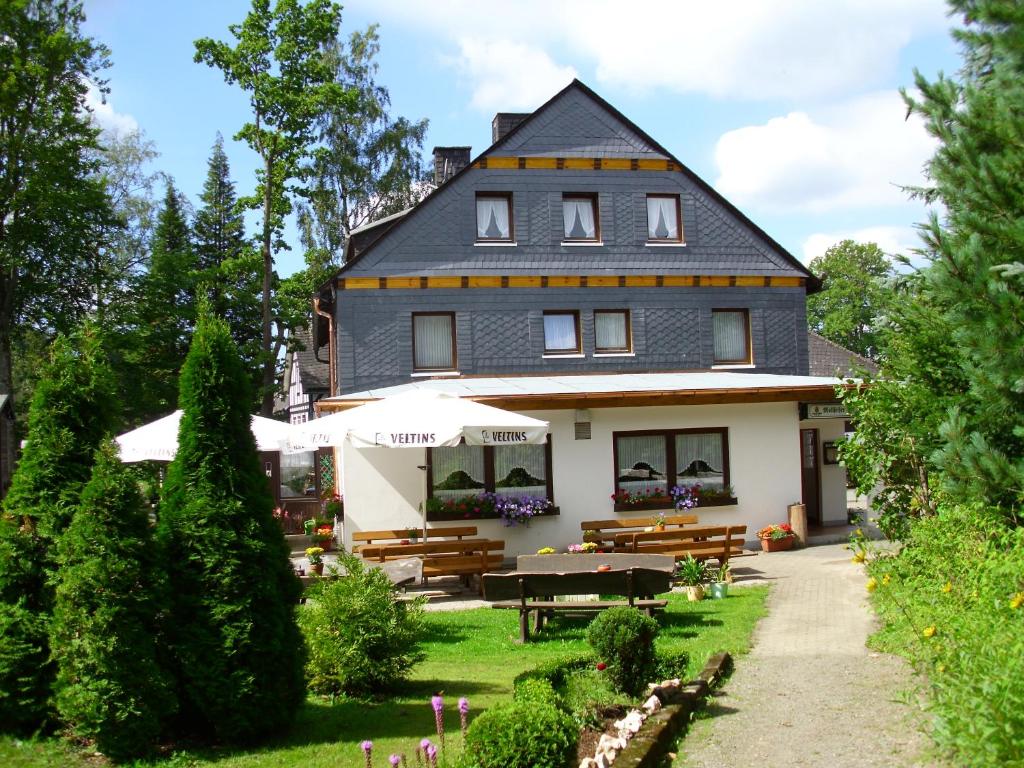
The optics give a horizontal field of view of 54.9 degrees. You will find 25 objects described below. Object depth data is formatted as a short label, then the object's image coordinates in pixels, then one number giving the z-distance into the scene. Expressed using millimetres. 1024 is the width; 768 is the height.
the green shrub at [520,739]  5047
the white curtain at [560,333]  22516
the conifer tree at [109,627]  5961
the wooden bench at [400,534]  15211
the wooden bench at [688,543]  14555
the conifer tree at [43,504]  6371
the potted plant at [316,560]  14438
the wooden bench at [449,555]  14016
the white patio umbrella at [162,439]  14586
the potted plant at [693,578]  12875
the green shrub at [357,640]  7973
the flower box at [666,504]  18109
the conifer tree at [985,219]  6113
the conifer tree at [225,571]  6355
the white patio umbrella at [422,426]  13359
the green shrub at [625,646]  7117
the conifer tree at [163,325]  37062
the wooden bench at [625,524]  16594
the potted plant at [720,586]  12966
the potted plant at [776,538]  17969
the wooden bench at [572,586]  10828
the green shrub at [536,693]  5762
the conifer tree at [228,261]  34588
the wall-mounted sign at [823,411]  19109
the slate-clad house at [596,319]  18391
